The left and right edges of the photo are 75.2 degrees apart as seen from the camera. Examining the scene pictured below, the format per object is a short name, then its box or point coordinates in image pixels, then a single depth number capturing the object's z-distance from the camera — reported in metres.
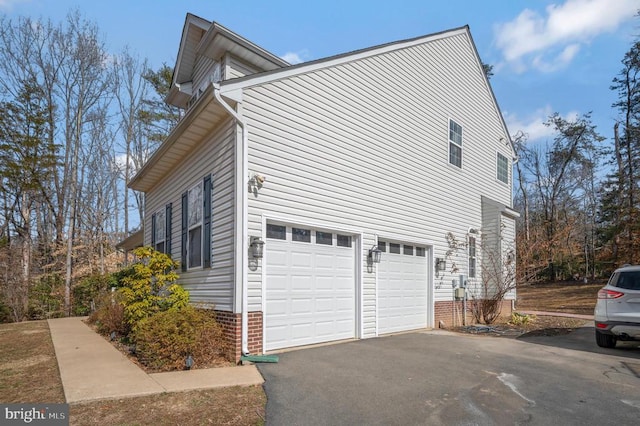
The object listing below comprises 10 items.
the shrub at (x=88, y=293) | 17.84
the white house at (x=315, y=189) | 7.34
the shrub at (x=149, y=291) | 7.95
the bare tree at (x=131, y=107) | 25.28
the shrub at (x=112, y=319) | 10.03
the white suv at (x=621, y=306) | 7.28
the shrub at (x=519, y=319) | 12.81
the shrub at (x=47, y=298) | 16.91
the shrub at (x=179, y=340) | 6.35
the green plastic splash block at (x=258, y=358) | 6.63
